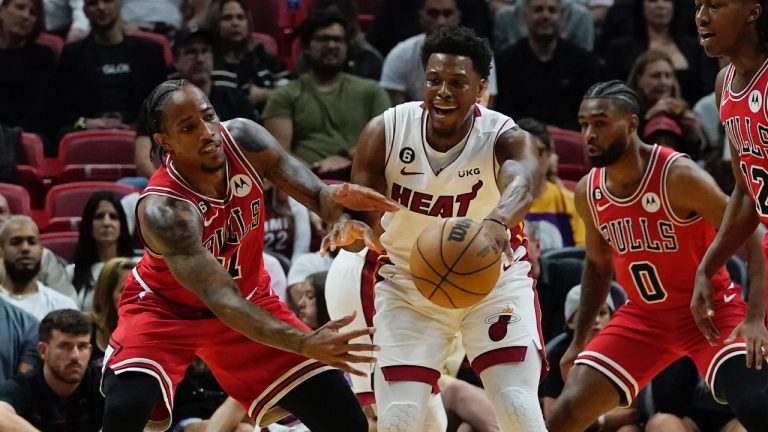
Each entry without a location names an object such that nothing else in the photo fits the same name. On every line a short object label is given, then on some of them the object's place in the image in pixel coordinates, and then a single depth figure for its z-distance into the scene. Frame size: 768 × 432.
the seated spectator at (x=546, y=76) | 21.63
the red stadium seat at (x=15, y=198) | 18.50
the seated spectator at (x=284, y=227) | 18.47
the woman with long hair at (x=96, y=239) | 17.25
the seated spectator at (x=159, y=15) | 23.05
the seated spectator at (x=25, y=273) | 16.50
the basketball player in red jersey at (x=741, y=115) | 10.65
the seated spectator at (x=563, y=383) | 15.31
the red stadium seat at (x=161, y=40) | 21.60
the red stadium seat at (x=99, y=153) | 20.26
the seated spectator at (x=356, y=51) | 21.90
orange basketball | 10.27
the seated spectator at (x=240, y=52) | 21.27
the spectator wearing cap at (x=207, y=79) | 20.25
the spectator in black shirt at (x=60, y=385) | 14.67
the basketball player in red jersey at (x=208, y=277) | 10.84
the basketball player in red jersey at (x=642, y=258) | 12.61
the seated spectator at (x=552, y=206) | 18.52
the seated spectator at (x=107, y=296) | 15.34
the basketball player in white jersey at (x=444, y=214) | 11.20
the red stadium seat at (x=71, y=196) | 19.21
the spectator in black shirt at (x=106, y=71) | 21.15
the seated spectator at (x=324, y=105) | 20.16
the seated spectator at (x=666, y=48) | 21.99
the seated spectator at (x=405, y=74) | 21.15
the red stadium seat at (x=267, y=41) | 22.40
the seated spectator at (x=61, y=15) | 23.24
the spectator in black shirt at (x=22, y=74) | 21.09
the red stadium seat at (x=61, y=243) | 18.28
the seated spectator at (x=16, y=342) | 15.51
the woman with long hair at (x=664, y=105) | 19.32
